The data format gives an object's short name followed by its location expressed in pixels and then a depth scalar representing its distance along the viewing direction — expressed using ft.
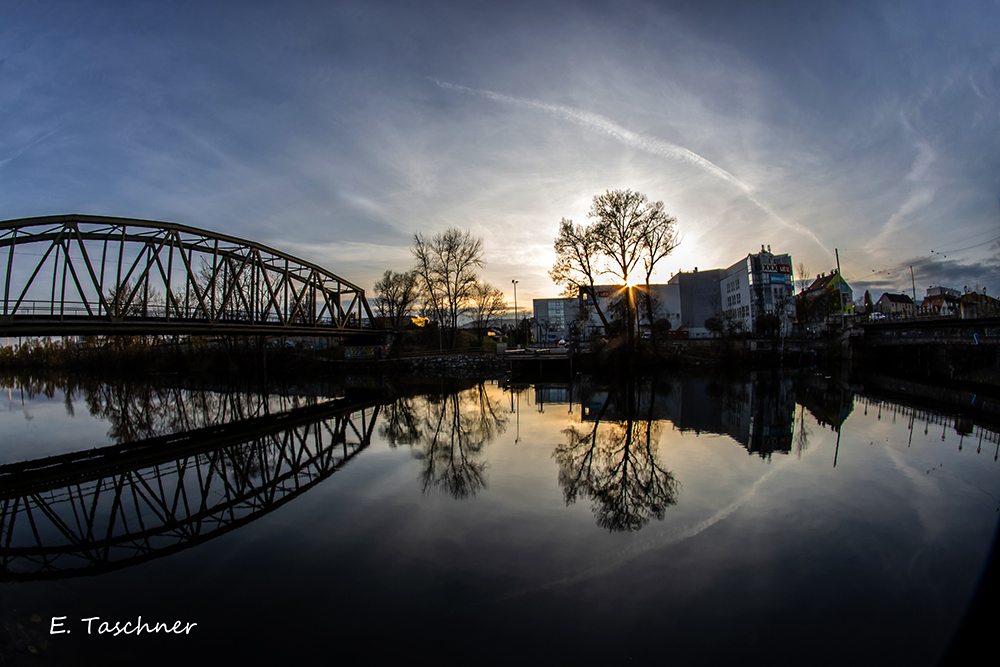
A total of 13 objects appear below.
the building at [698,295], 305.28
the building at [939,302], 221.23
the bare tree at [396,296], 194.59
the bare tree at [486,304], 210.59
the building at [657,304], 179.05
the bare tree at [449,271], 164.25
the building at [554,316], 301.73
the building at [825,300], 250.98
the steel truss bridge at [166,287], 69.51
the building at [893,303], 404.67
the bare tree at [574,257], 136.03
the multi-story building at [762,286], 249.96
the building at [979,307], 137.08
